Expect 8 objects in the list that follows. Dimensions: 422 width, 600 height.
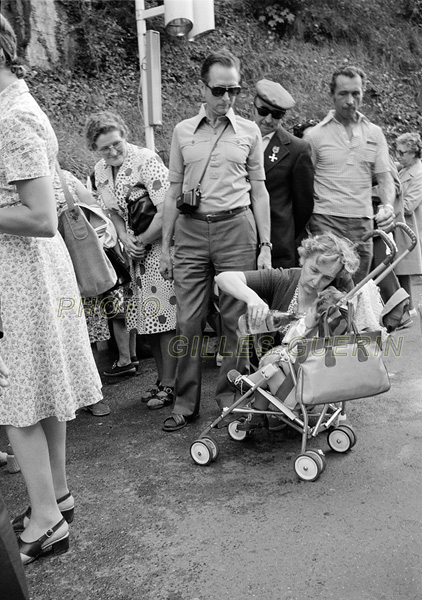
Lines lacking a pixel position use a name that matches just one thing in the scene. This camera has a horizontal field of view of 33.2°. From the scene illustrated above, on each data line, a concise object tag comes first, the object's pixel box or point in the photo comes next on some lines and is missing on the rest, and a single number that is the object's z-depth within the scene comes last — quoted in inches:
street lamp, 272.4
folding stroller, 143.7
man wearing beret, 194.1
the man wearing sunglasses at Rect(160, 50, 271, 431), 173.0
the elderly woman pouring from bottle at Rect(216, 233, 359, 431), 150.0
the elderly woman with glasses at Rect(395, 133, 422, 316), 293.0
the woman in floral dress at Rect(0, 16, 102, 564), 104.3
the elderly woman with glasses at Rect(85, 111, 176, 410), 187.0
